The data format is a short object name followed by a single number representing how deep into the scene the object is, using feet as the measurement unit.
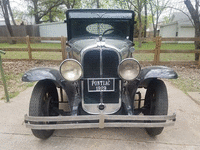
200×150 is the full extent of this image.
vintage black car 6.43
